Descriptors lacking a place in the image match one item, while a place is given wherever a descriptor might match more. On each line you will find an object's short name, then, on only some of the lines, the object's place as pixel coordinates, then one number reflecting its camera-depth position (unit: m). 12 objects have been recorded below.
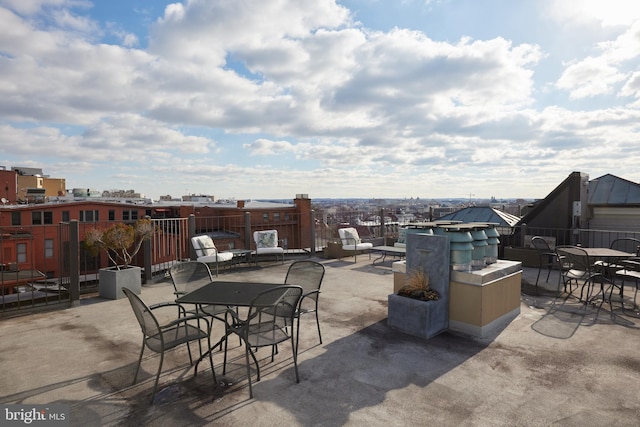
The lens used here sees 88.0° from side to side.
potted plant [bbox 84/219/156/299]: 5.75
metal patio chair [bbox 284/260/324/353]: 3.94
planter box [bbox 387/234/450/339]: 3.97
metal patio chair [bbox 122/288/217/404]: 2.72
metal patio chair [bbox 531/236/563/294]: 6.28
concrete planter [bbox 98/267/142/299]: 5.83
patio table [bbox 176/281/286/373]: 3.00
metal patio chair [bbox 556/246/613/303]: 5.20
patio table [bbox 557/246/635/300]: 5.17
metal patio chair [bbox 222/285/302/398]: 2.85
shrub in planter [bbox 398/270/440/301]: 4.14
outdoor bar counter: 4.00
